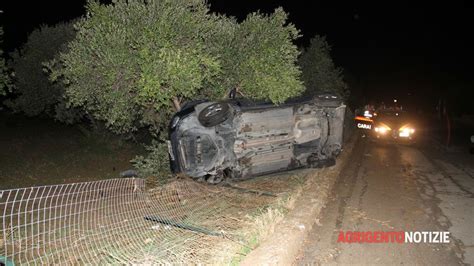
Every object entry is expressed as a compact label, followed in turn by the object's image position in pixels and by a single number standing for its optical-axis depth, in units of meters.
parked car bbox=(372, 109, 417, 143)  19.25
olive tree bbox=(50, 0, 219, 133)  6.96
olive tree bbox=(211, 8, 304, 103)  8.54
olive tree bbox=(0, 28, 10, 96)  9.75
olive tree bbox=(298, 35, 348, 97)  16.73
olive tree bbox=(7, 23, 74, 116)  15.04
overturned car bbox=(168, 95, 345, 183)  8.15
